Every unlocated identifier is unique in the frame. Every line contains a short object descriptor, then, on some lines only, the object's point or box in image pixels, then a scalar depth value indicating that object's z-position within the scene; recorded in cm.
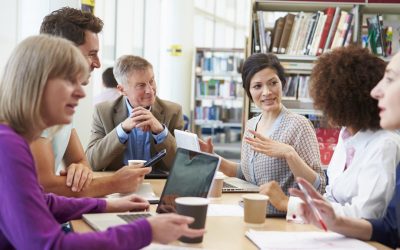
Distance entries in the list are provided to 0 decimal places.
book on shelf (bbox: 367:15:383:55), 380
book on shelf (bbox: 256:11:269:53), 384
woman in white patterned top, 221
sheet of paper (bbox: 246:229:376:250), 138
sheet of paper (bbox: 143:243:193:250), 132
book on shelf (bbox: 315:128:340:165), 375
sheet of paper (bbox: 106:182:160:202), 193
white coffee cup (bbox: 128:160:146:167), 201
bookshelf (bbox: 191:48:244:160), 773
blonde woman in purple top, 111
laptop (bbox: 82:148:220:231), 146
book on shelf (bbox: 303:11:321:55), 383
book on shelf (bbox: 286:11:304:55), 386
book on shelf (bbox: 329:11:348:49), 379
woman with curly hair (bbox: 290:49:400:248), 145
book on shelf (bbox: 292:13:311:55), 385
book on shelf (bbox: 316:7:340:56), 380
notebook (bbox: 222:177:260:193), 216
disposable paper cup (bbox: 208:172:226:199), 200
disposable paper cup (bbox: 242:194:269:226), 160
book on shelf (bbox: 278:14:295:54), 385
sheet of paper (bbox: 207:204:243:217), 175
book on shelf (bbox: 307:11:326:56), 382
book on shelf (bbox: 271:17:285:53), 385
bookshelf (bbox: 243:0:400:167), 380
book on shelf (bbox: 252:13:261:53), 385
